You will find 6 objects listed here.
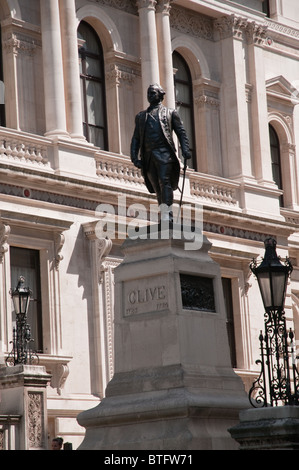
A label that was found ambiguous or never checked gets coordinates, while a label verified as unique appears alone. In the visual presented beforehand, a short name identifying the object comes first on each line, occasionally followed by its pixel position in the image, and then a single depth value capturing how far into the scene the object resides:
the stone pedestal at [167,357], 17.17
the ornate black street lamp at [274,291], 16.91
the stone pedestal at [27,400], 21.20
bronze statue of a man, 18.88
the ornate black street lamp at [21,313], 22.92
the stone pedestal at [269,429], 14.49
